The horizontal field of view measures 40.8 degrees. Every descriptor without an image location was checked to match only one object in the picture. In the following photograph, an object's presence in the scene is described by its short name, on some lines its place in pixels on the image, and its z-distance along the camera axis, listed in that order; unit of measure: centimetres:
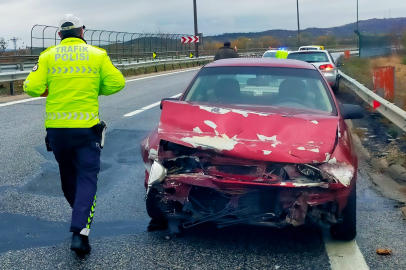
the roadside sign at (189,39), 4472
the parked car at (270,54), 2388
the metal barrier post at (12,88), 1634
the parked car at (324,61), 1628
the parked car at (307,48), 3456
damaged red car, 389
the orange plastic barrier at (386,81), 1153
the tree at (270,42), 8238
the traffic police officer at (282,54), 1681
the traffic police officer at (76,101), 412
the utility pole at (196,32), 4582
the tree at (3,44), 3768
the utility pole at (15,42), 3361
